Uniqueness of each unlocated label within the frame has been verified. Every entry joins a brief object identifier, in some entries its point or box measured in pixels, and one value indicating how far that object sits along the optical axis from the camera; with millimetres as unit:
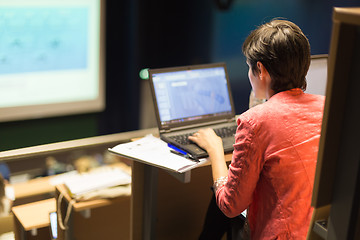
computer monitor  738
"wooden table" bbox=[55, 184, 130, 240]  1898
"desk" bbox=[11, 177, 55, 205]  2240
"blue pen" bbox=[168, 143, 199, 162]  1742
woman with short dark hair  1303
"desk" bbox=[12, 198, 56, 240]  1968
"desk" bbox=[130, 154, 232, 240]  1964
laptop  1963
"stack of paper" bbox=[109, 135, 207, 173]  1676
